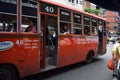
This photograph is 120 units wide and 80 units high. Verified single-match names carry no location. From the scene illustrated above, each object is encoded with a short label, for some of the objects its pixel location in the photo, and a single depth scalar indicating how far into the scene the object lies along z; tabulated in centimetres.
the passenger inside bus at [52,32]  419
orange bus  320
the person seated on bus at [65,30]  446
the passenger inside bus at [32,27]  361
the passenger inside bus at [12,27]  323
